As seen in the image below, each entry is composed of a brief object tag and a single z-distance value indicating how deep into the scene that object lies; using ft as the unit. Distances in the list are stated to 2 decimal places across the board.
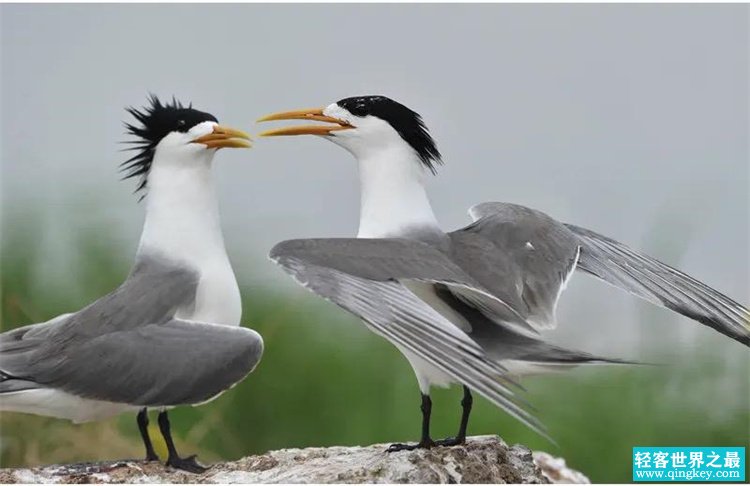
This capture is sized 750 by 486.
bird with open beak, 30.37
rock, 34.88
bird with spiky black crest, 34.04
